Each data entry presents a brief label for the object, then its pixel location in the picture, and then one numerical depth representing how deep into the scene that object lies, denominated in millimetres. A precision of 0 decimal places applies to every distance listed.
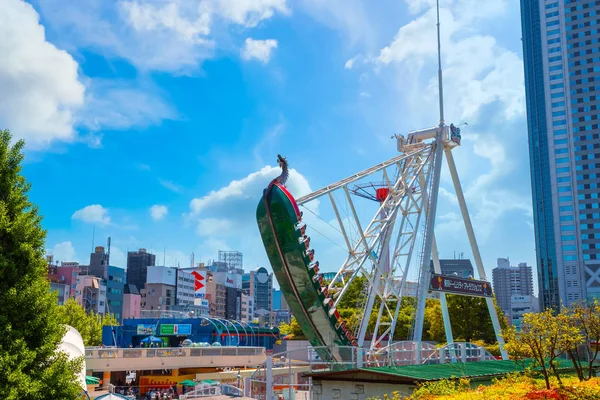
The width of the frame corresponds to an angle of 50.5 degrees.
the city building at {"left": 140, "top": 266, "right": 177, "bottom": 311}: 152500
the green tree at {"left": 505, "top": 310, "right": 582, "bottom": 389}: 21469
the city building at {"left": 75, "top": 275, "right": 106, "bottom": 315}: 123188
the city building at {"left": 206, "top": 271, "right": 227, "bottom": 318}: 174250
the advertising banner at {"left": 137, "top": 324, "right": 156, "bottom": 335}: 79188
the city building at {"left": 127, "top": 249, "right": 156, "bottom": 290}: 167875
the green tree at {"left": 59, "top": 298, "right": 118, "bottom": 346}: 71625
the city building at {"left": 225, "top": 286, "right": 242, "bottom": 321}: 183388
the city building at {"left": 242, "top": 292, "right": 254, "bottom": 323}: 197575
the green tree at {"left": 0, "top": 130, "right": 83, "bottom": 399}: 18155
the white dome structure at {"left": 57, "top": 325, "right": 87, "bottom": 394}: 31294
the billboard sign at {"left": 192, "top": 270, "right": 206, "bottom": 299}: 155625
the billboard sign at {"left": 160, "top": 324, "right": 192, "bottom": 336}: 80625
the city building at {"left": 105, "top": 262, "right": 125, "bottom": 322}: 133875
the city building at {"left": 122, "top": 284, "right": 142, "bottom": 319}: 141500
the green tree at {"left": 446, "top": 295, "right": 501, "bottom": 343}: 66438
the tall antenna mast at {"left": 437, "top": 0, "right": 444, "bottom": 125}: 46138
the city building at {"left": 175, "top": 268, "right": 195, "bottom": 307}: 161250
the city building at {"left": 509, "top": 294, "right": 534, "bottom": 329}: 196875
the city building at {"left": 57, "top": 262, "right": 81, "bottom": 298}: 118312
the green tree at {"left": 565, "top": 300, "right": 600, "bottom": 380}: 23995
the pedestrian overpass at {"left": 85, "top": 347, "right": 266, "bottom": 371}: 54406
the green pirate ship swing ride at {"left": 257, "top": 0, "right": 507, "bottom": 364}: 31719
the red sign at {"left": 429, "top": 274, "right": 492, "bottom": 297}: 41031
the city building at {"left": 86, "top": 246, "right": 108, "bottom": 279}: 138875
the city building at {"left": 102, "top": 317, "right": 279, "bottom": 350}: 79062
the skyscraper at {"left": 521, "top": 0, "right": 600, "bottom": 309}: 131500
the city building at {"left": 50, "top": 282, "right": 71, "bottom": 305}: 113525
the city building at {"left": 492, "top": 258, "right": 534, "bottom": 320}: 196475
